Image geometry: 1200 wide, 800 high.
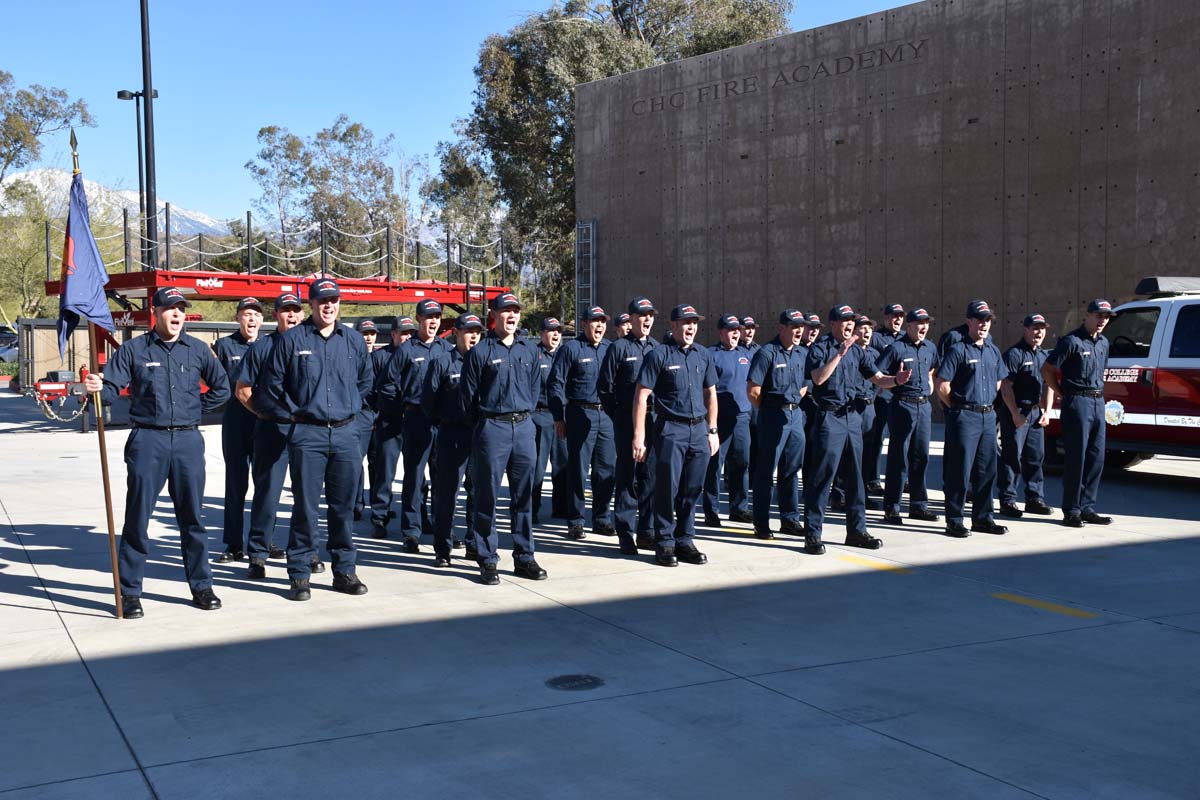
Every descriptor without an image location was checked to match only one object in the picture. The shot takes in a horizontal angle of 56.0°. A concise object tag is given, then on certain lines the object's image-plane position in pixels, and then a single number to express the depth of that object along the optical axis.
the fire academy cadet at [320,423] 7.38
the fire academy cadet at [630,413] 9.31
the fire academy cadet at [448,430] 8.54
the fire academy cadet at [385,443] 9.79
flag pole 6.85
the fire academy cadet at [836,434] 9.05
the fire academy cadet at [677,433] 8.56
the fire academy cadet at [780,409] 9.77
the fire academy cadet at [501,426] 7.98
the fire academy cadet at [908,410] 10.59
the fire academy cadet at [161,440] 6.98
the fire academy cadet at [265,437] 7.55
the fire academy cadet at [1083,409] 10.23
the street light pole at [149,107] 24.12
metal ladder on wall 27.72
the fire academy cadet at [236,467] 8.77
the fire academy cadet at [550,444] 10.30
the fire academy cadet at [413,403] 9.22
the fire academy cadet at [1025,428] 11.04
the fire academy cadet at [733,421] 11.05
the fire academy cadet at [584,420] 10.09
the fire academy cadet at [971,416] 9.73
